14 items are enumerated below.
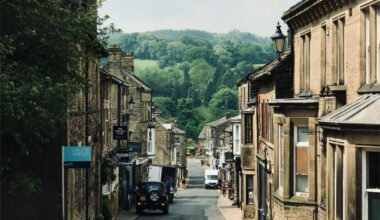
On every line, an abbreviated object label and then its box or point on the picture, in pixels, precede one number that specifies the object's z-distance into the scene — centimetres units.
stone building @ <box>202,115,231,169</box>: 12816
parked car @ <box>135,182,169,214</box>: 4878
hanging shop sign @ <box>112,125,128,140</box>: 4644
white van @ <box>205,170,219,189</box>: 9588
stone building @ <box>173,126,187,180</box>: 11806
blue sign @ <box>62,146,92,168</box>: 2433
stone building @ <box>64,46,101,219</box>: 2839
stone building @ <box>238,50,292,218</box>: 2991
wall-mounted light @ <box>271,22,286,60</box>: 2603
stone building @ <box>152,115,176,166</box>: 9451
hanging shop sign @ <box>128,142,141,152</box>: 5596
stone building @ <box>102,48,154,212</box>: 4906
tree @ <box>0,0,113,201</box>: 1862
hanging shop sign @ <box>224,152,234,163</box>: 6269
